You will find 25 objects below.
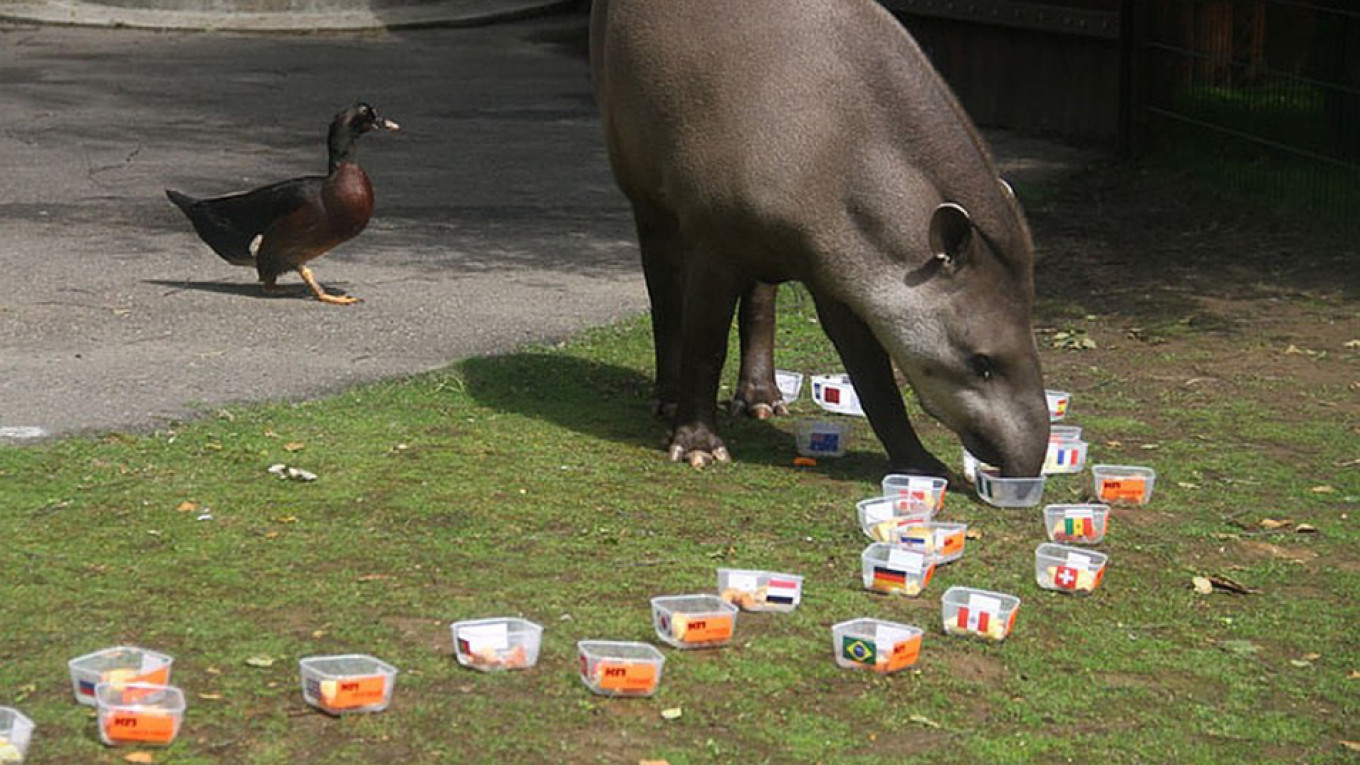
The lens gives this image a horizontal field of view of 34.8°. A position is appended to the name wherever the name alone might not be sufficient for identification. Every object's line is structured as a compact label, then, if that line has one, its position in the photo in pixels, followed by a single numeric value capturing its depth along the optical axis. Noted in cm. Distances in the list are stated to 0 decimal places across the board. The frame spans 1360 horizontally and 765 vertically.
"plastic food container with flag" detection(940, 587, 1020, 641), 584
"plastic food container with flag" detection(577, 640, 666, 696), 524
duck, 999
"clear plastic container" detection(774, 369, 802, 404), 871
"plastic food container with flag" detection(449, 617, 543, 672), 543
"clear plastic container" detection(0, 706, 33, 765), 475
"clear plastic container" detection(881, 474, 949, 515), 693
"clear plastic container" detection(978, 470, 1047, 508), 710
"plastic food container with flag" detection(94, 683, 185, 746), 485
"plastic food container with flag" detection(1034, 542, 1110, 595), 629
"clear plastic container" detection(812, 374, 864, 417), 848
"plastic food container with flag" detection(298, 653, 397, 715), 505
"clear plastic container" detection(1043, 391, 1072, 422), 844
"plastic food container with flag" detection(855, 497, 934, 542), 664
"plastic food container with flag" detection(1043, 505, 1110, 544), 671
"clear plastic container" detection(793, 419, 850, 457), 776
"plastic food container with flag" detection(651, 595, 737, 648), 562
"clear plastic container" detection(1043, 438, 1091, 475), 762
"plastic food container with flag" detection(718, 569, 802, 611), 596
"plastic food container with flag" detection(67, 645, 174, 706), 506
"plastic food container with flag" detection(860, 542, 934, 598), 619
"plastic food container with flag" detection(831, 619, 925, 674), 551
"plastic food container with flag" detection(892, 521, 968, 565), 644
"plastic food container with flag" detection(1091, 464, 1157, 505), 722
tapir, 706
